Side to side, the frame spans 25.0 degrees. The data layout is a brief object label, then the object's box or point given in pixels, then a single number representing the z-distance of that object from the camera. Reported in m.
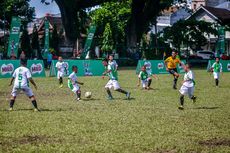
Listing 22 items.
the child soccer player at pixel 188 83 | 18.67
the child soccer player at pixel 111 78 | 21.62
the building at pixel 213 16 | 91.06
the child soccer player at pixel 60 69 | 29.75
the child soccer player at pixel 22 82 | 16.80
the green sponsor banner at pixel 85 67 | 40.72
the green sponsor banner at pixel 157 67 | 44.66
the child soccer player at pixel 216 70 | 30.05
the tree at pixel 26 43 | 67.44
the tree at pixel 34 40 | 72.94
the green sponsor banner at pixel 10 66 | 36.66
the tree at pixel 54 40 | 76.81
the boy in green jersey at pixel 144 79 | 28.20
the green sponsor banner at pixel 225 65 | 52.02
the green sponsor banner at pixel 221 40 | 60.84
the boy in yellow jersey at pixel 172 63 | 29.50
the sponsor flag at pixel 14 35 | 42.25
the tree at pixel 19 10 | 74.96
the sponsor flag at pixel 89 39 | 54.36
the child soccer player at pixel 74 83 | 21.32
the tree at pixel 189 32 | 68.25
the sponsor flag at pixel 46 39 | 52.84
